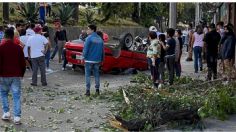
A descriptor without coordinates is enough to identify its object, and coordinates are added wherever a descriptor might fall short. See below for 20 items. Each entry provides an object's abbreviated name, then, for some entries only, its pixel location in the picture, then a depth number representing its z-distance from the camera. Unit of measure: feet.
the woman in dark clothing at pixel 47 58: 56.49
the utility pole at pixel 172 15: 58.59
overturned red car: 54.34
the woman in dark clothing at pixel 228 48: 44.47
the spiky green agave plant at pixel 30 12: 85.76
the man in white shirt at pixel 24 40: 50.67
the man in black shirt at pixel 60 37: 62.64
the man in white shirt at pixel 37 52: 45.06
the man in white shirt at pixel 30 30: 51.39
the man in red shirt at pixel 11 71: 29.27
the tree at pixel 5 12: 83.52
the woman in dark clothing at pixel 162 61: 43.80
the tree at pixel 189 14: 261.85
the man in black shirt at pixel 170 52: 43.75
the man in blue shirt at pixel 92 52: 39.17
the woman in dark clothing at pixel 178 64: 47.26
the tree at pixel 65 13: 93.50
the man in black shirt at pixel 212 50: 47.67
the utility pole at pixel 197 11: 154.98
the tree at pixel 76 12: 100.91
